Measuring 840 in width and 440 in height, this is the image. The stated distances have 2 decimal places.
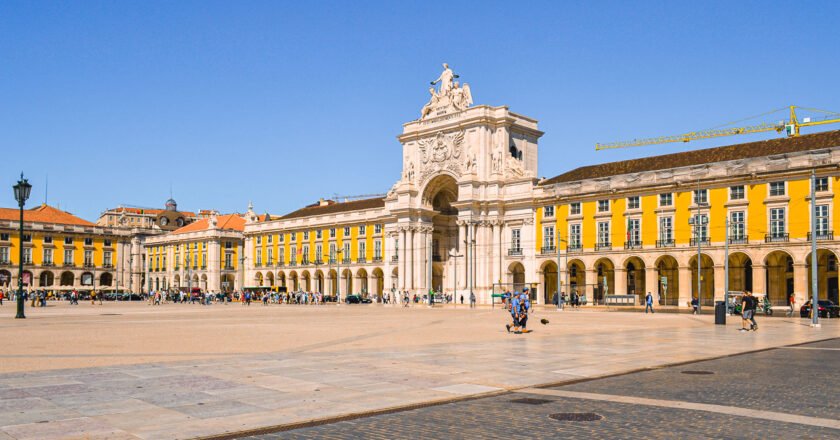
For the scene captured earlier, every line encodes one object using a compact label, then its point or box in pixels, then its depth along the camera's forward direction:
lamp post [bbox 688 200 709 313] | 56.08
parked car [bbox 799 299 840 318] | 48.12
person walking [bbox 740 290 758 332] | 30.83
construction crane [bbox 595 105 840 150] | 96.50
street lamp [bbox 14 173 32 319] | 36.78
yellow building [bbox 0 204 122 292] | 124.31
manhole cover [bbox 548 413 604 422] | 10.83
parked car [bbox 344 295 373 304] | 89.56
